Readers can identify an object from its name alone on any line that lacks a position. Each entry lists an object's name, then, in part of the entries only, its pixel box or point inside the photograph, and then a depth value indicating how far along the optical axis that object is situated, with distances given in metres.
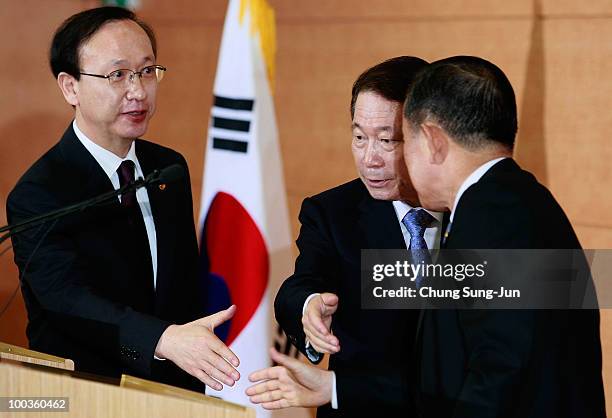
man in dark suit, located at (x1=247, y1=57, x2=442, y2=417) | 6.26
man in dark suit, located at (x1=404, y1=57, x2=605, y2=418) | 5.94
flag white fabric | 7.26
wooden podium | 5.91
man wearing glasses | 6.34
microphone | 6.10
